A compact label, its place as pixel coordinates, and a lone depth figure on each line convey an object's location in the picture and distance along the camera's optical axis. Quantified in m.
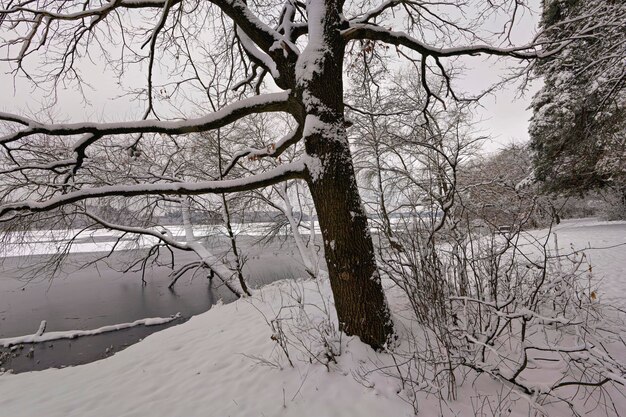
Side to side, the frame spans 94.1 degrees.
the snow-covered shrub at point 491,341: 2.03
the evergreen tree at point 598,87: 3.95
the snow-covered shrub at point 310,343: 2.88
